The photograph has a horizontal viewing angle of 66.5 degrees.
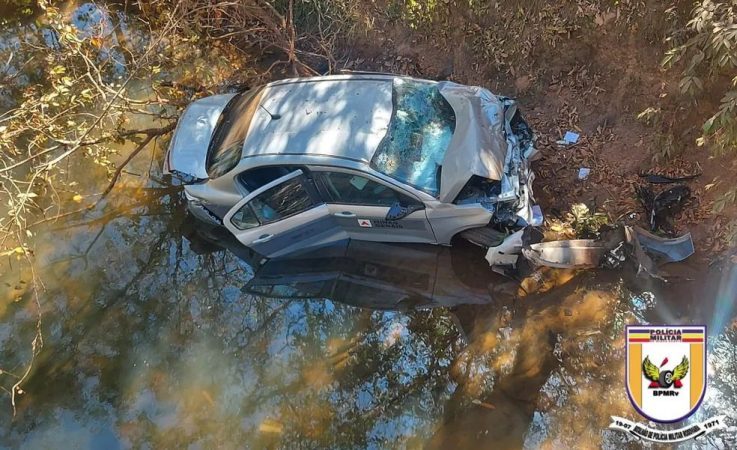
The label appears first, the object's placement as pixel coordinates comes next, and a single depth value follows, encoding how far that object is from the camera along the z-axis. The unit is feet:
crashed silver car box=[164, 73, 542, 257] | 18.13
